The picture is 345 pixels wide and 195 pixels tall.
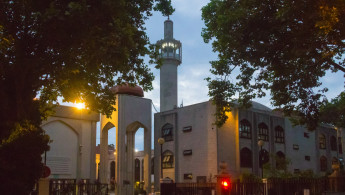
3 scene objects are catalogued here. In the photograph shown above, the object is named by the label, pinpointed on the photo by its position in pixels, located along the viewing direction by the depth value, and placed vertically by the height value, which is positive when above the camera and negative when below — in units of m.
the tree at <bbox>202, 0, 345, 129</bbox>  15.51 +4.88
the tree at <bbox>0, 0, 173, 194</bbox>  12.69 +3.56
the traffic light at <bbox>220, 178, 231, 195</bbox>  15.81 -1.28
